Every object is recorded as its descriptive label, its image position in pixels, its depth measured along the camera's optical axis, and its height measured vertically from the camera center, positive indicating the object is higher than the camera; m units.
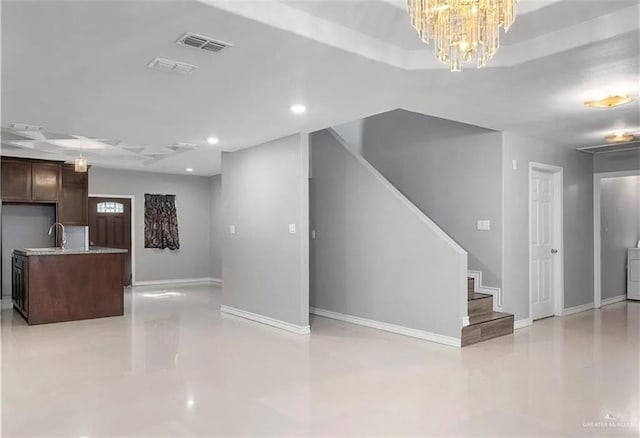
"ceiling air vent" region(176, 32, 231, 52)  2.83 +1.16
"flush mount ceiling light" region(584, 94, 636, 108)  4.14 +1.12
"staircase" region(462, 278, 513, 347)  5.03 -1.07
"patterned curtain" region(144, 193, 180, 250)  10.09 +0.12
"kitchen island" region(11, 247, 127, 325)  6.16 -0.77
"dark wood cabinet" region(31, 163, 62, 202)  8.03 +0.82
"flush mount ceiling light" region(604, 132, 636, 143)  5.92 +1.13
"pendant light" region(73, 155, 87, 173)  6.91 +0.93
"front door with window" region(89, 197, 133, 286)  9.55 +0.08
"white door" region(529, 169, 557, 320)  6.30 -0.25
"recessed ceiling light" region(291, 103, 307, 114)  4.44 +1.16
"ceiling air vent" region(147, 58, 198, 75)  3.26 +1.16
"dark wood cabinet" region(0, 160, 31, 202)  7.75 +0.81
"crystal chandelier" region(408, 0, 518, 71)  2.26 +1.01
